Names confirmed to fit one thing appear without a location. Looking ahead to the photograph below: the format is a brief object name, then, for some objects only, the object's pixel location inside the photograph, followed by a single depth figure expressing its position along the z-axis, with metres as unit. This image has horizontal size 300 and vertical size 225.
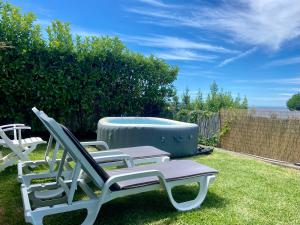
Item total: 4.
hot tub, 7.73
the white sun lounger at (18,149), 5.62
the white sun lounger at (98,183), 3.25
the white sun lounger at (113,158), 4.38
